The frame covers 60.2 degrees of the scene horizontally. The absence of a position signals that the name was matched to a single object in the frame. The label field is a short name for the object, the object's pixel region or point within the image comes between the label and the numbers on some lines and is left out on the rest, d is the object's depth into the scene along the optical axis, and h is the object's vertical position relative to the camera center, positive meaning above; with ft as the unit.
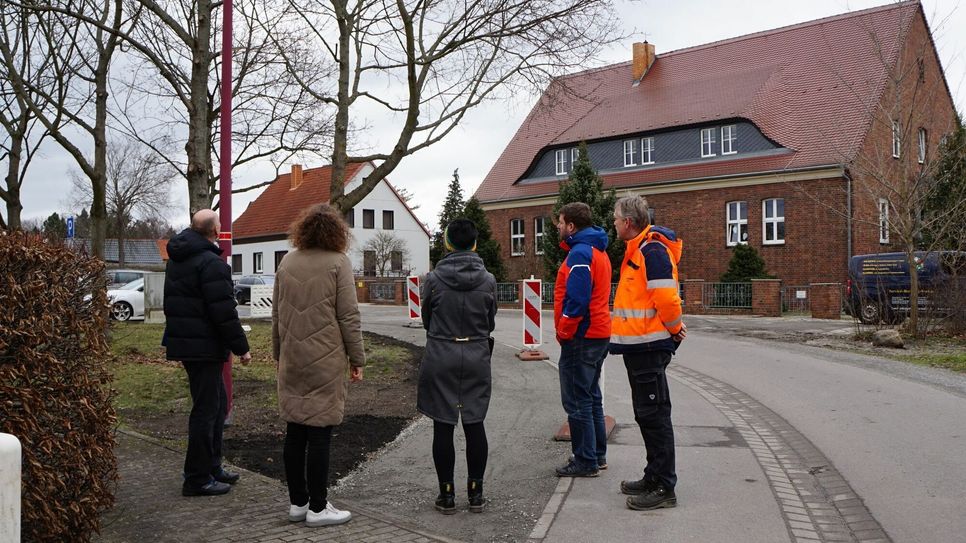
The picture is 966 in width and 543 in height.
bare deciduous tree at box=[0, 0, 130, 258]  51.83 +14.03
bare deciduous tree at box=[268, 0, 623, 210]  41.70 +12.28
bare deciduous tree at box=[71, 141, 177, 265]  202.49 +23.85
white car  80.53 -0.68
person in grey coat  17.89 -1.78
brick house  105.19 +19.74
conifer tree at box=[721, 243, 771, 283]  102.78 +1.97
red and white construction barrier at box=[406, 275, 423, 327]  71.96 -1.09
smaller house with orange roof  180.34 +14.91
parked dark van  55.88 -0.28
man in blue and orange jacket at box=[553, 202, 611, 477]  20.12 -1.07
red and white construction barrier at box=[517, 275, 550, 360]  45.96 -1.99
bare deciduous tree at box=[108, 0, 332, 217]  34.32 +11.06
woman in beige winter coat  16.61 -1.25
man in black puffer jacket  18.84 -0.82
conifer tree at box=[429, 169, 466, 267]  166.09 +16.95
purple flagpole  26.81 +4.83
